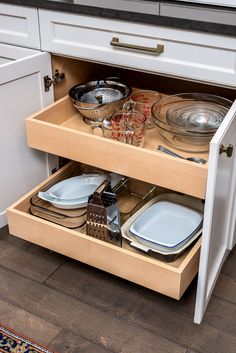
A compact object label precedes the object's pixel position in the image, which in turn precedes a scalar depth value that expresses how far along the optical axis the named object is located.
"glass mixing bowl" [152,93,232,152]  1.46
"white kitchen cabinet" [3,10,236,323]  1.28
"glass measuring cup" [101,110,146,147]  1.53
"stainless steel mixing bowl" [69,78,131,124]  1.62
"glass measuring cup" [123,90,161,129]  1.71
